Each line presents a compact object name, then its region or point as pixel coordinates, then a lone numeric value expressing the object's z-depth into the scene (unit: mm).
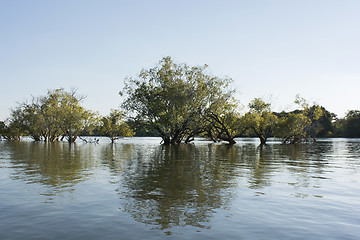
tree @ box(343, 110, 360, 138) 151750
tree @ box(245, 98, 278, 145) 71188
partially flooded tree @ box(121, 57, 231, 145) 60031
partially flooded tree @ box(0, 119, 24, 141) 103825
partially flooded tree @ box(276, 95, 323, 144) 72250
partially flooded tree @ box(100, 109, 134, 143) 87250
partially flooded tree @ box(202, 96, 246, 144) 63906
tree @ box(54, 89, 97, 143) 86562
